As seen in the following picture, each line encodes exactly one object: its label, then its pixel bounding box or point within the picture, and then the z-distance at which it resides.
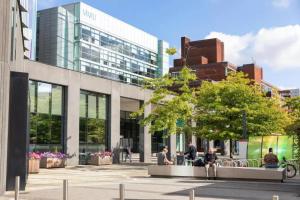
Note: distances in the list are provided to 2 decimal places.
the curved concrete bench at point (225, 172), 21.94
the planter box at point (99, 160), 34.28
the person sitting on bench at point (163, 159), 24.47
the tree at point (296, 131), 17.34
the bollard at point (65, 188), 12.12
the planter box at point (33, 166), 25.59
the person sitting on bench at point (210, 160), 23.20
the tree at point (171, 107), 33.16
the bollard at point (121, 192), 10.89
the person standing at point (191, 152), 26.67
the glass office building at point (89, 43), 62.94
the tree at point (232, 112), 36.44
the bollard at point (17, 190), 12.29
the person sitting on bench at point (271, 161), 22.86
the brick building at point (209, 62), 97.69
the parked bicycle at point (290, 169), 25.02
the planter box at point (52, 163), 30.11
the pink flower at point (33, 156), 25.99
